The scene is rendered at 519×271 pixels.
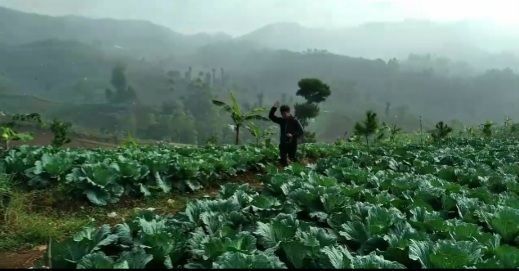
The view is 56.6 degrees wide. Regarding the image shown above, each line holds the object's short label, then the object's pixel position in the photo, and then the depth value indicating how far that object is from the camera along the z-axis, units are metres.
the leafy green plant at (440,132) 25.52
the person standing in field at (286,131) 11.13
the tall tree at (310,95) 41.56
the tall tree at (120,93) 138.25
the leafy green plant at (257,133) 18.38
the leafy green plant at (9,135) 13.21
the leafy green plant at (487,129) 28.12
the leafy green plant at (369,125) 23.47
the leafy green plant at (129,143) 16.48
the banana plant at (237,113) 18.14
